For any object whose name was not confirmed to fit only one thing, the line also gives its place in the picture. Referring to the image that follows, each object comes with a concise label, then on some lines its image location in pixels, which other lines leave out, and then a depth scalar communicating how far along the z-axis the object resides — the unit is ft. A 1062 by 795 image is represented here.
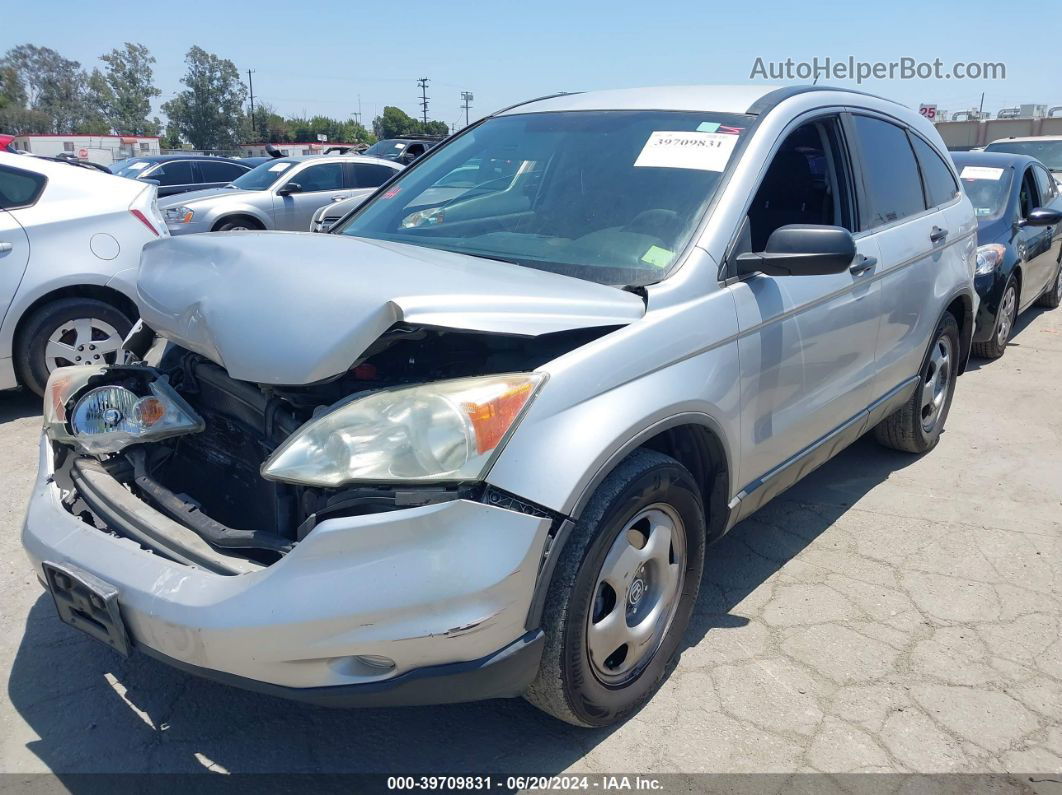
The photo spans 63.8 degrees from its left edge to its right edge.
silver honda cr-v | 6.59
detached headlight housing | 8.49
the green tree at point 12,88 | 311.45
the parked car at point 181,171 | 51.42
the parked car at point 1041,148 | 40.70
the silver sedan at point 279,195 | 35.94
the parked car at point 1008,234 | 22.16
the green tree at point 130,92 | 325.01
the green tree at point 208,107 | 300.61
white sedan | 16.78
